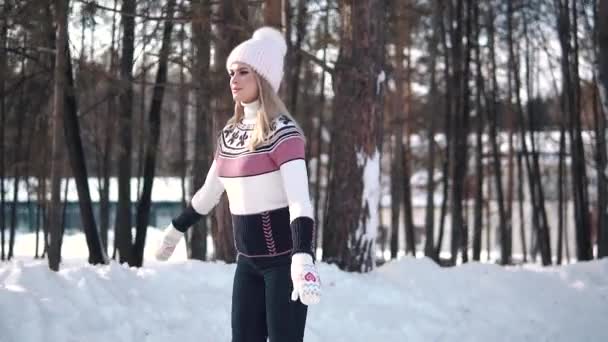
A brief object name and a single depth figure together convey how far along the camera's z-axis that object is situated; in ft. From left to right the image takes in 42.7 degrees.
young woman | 10.53
